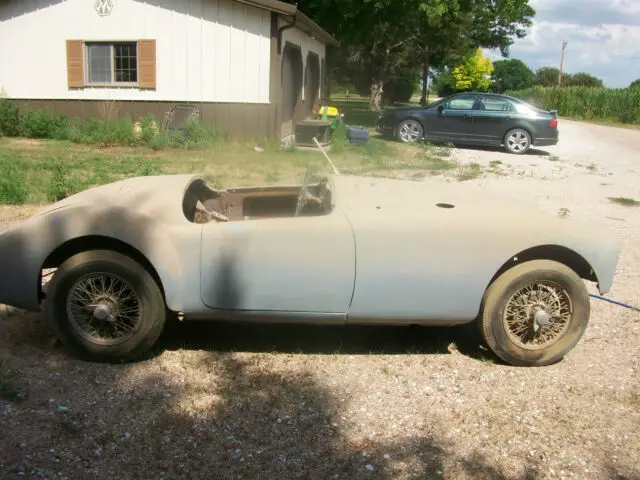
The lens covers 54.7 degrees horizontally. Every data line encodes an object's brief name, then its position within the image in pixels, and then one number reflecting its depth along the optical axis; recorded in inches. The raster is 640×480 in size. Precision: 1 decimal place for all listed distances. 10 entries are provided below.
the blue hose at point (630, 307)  188.4
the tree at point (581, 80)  2970.5
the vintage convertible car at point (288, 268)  136.6
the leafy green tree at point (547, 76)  3174.2
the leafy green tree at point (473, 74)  2518.8
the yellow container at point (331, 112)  653.9
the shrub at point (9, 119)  571.8
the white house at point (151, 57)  554.3
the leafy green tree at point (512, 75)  3398.1
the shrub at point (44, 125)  565.0
